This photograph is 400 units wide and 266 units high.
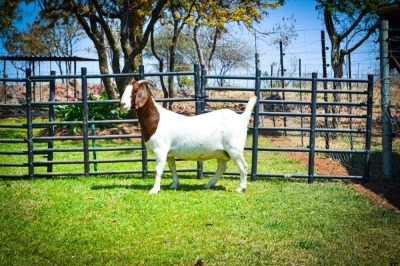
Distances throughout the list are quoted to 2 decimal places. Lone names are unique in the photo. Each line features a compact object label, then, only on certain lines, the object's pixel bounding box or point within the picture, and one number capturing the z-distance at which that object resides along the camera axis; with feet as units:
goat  28.96
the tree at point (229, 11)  72.54
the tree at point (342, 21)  56.44
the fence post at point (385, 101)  32.68
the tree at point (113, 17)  62.69
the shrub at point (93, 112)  68.28
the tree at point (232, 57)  140.26
